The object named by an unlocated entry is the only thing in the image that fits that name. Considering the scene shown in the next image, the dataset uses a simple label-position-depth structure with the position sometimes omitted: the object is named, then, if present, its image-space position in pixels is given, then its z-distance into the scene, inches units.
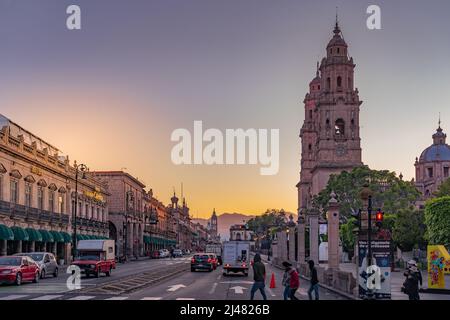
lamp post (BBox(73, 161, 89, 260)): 2487.2
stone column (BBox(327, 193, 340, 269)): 1487.5
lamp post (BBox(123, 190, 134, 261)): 4504.4
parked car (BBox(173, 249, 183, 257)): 4964.1
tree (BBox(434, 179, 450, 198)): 3688.5
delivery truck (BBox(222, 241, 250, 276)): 1932.8
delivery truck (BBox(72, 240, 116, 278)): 1710.1
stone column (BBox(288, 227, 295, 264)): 2541.8
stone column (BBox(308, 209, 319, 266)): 1830.7
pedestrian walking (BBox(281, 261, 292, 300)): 893.8
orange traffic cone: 1323.9
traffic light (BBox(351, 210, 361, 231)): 1078.4
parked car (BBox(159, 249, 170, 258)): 4756.9
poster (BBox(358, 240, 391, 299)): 1006.4
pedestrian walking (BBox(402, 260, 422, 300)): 849.5
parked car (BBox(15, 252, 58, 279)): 1647.4
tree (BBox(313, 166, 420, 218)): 3481.8
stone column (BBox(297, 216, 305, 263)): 2113.7
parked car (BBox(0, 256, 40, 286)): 1354.6
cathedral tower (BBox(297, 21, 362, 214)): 4881.9
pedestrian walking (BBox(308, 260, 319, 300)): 909.8
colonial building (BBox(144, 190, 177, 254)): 5532.0
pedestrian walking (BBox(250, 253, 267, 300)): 901.8
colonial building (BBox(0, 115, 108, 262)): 2269.9
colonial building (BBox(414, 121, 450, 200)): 6648.6
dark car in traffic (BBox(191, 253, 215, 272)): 2182.6
